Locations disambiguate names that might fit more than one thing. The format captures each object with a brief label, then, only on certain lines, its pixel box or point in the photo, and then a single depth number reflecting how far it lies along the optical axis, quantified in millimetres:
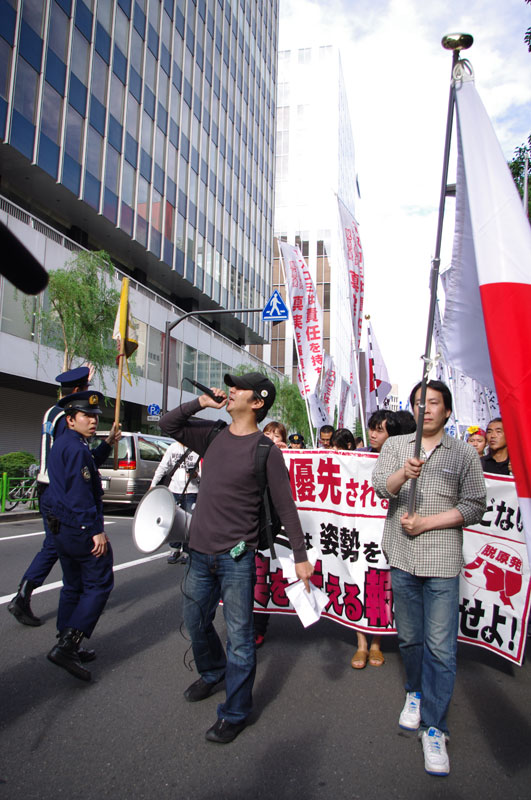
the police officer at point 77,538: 3916
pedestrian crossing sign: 17266
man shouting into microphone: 3143
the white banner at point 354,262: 8312
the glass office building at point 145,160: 19844
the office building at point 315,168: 74500
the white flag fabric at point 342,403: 15753
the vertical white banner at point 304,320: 10641
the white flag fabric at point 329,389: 13263
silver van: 13211
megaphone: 3574
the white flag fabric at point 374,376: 10102
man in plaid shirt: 3020
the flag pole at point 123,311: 5559
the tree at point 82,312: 17219
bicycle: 13192
